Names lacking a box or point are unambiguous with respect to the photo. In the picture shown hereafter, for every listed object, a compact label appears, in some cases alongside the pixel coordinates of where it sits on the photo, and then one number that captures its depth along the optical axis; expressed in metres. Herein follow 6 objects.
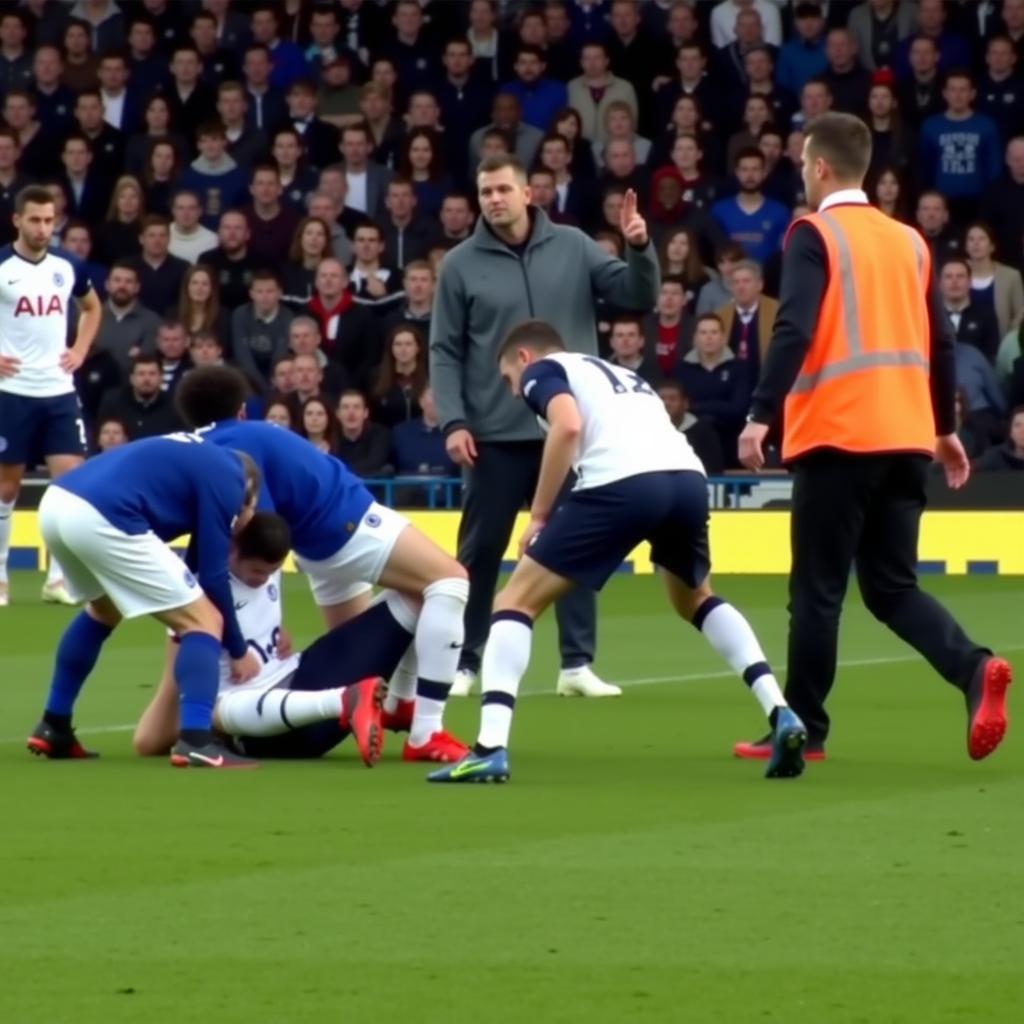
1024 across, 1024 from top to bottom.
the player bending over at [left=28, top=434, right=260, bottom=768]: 19.50
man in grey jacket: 24.97
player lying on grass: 20.23
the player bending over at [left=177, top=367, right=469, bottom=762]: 20.23
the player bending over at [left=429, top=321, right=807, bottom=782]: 18.92
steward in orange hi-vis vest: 19.25
